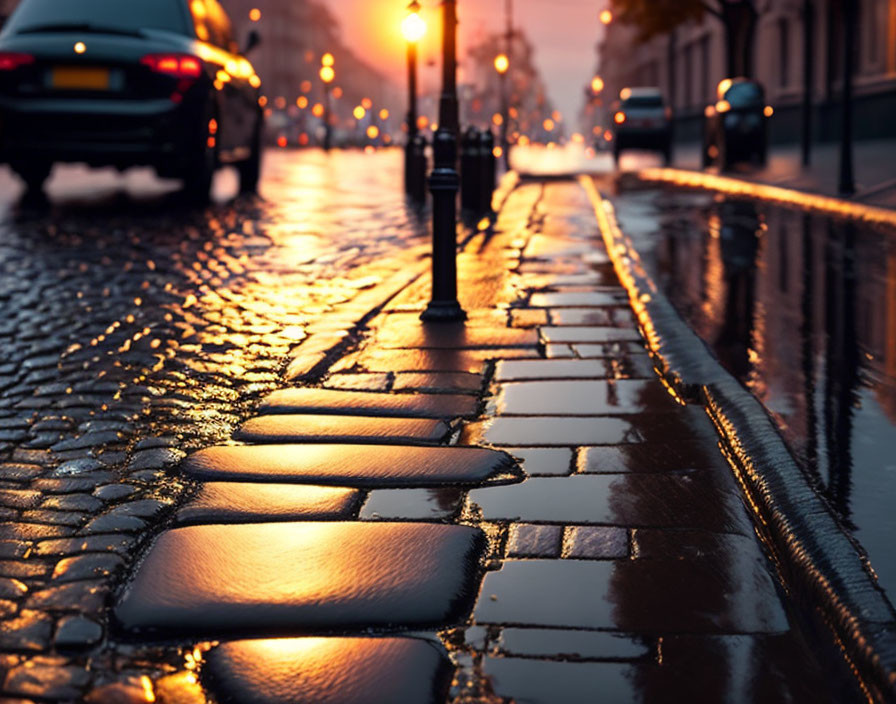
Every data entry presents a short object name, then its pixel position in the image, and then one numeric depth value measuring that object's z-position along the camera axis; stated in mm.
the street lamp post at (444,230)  6750
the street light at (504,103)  36212
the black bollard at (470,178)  14906
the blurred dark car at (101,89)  11711
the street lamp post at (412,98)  13664
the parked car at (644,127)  34688
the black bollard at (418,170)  16344
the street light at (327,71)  54538
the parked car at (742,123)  24625
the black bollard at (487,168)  15117
